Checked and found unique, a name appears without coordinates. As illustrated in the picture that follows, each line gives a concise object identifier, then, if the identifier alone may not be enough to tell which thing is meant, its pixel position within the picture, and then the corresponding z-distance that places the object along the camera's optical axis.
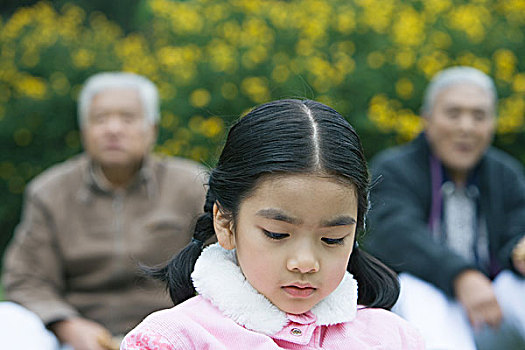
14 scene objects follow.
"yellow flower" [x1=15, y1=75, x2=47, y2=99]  6.24
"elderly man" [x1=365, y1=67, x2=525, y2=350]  3.28
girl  1.65
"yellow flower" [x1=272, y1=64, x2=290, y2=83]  5.53
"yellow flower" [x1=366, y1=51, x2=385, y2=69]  5.58
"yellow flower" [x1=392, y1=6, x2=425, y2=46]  5.62
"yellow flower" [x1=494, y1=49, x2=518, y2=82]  5.63
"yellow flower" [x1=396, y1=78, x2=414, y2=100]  5.53
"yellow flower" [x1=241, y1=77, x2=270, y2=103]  5.50
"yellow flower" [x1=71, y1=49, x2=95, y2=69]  6.37
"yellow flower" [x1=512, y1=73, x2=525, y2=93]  5.57
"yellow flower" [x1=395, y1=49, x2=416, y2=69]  5.56
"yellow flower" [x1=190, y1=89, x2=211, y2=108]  5.50
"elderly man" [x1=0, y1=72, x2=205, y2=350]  3.47
